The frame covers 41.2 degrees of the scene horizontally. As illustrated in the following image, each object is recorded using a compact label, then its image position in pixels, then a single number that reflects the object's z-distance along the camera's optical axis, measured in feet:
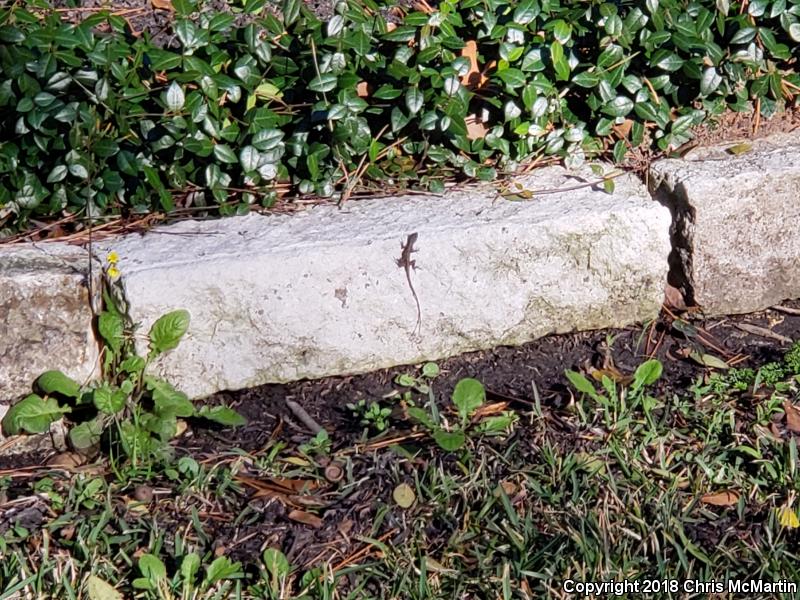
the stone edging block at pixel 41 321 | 9.14
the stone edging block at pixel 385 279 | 9.49
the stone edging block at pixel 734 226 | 10.40
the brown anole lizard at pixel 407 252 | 9.74
